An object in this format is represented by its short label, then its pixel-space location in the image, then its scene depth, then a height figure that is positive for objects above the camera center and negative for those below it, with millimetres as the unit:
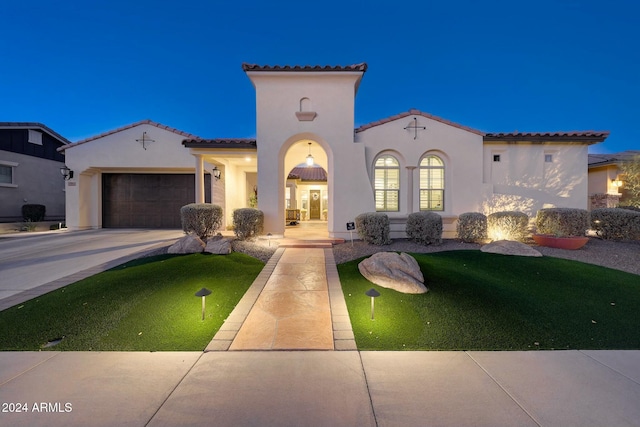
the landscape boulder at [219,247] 7201 -1089
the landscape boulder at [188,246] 7367 -1084
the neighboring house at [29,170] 14234 +2326
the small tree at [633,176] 10062 +1319
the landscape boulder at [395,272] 4840 -1294
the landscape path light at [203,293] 3664 -1216
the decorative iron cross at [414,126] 9794 +3205
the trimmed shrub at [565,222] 8312 -424
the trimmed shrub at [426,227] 8297 -592
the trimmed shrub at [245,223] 8664 -473
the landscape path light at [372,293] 3713 -1242
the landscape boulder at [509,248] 7156 -1138
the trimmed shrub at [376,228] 8250 -618
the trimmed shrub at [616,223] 8383 -470
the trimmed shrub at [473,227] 8641 -609
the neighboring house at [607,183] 12195 +1318
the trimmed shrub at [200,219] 8875 -346
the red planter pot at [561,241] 7736 -1000
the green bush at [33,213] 14344 -218
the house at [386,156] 9391 +2115
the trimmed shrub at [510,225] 8664 -546
